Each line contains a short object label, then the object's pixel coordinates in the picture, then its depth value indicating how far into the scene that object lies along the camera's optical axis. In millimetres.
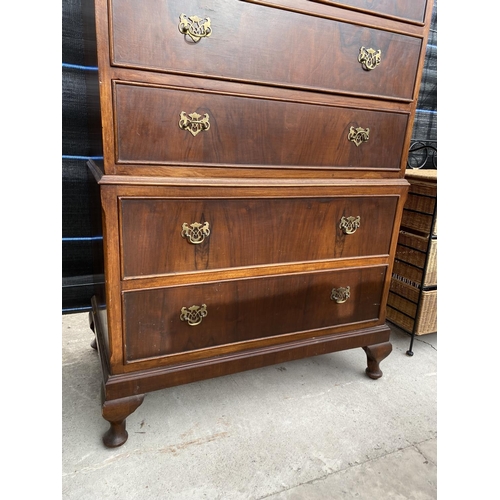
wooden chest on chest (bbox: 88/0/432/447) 1013
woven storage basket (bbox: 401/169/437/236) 1735
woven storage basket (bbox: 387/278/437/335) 1816
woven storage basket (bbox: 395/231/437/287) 1769
